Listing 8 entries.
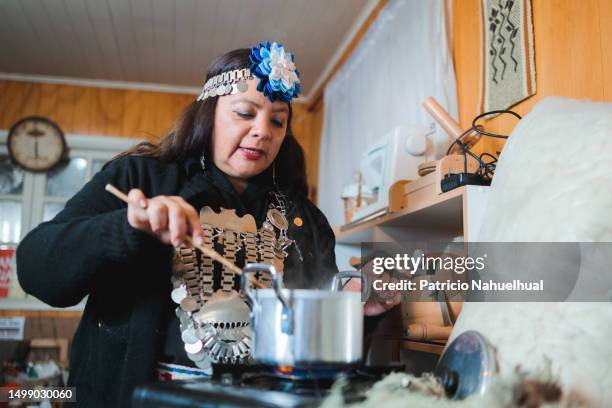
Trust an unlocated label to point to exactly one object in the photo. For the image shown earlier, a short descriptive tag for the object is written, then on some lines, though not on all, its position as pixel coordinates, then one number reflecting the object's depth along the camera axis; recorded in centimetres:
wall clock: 391
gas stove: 59
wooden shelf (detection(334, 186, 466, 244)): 147
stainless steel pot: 64
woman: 87
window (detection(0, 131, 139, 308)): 393
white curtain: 214
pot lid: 63
